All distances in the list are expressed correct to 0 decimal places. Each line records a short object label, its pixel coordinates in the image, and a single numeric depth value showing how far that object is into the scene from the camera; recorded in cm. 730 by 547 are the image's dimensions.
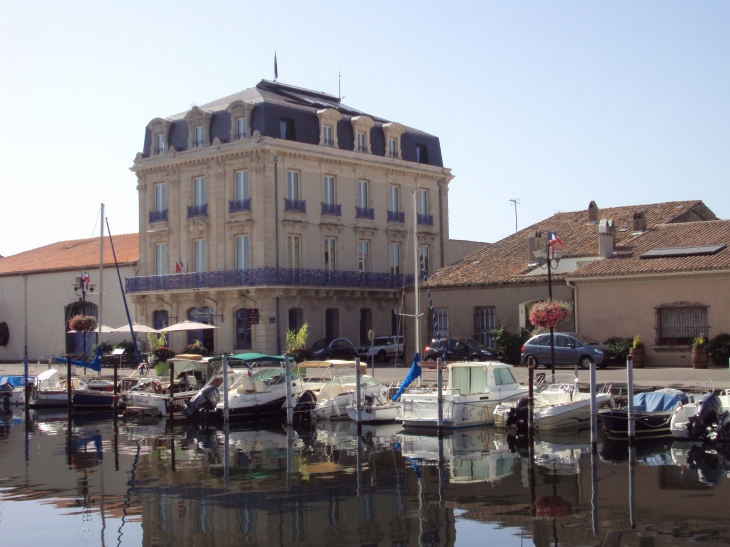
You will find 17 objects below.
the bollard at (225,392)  3134
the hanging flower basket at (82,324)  4044
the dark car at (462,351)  4150
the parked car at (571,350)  3675
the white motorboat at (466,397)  2897
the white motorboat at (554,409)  2767
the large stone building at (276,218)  5075
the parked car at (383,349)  4956
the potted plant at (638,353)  3725
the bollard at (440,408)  2786
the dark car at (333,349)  4877
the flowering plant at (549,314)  3011
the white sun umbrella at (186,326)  4237
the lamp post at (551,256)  4065
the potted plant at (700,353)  3581
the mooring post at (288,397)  3089
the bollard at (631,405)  2442
